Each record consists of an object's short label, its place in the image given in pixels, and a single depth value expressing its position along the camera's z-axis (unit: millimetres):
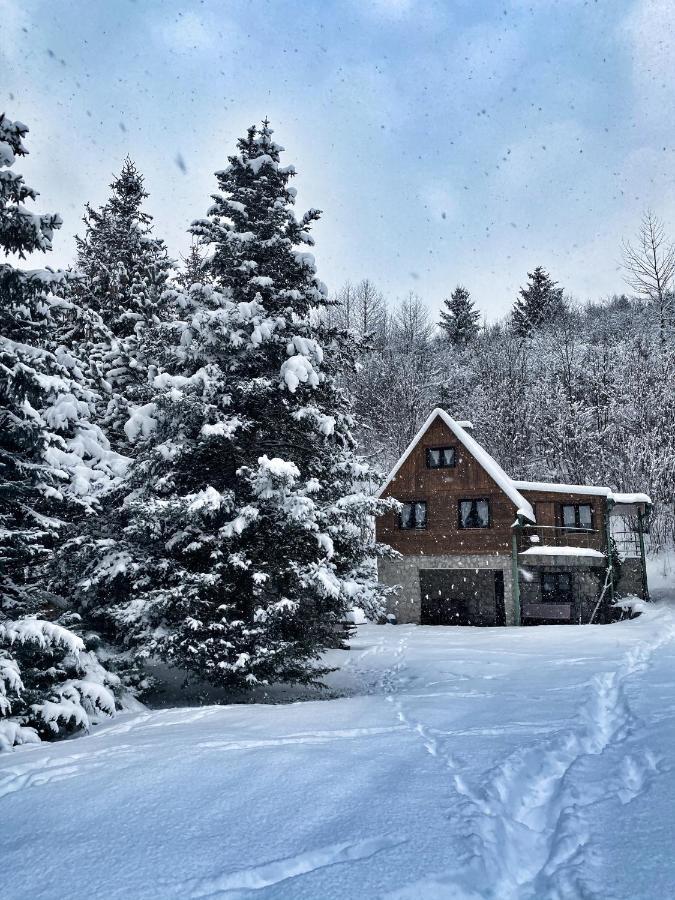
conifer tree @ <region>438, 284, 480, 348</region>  60938
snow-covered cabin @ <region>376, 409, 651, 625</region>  25250
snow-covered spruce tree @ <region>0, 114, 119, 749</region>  7121
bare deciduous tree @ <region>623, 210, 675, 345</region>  35656
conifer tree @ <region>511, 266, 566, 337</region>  57250
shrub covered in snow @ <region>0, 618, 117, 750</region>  6727
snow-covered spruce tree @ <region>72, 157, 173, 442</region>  17031
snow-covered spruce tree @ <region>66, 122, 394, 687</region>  9938
